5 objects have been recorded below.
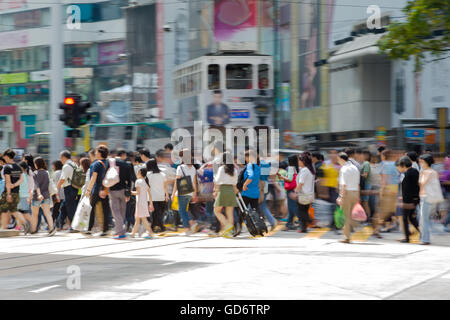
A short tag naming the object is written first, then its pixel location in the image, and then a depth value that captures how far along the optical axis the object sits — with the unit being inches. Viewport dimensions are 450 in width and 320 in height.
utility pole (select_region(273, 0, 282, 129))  1611.7
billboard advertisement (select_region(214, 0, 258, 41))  1867.6
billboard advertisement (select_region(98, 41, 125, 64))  2704.2
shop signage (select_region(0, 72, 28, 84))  2817.4
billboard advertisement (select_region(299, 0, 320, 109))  1440.7
